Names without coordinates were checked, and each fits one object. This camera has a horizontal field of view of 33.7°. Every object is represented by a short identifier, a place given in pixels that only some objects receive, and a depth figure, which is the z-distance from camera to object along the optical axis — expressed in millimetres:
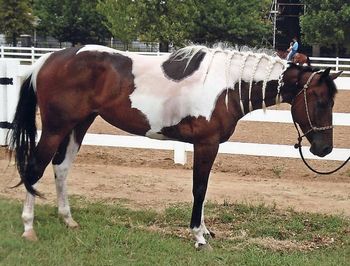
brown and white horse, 4988
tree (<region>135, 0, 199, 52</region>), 26467
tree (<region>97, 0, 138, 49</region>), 27125
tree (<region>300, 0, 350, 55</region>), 30109
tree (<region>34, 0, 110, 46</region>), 35594
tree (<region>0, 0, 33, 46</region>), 33719
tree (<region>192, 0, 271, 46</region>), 29812
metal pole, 33516
